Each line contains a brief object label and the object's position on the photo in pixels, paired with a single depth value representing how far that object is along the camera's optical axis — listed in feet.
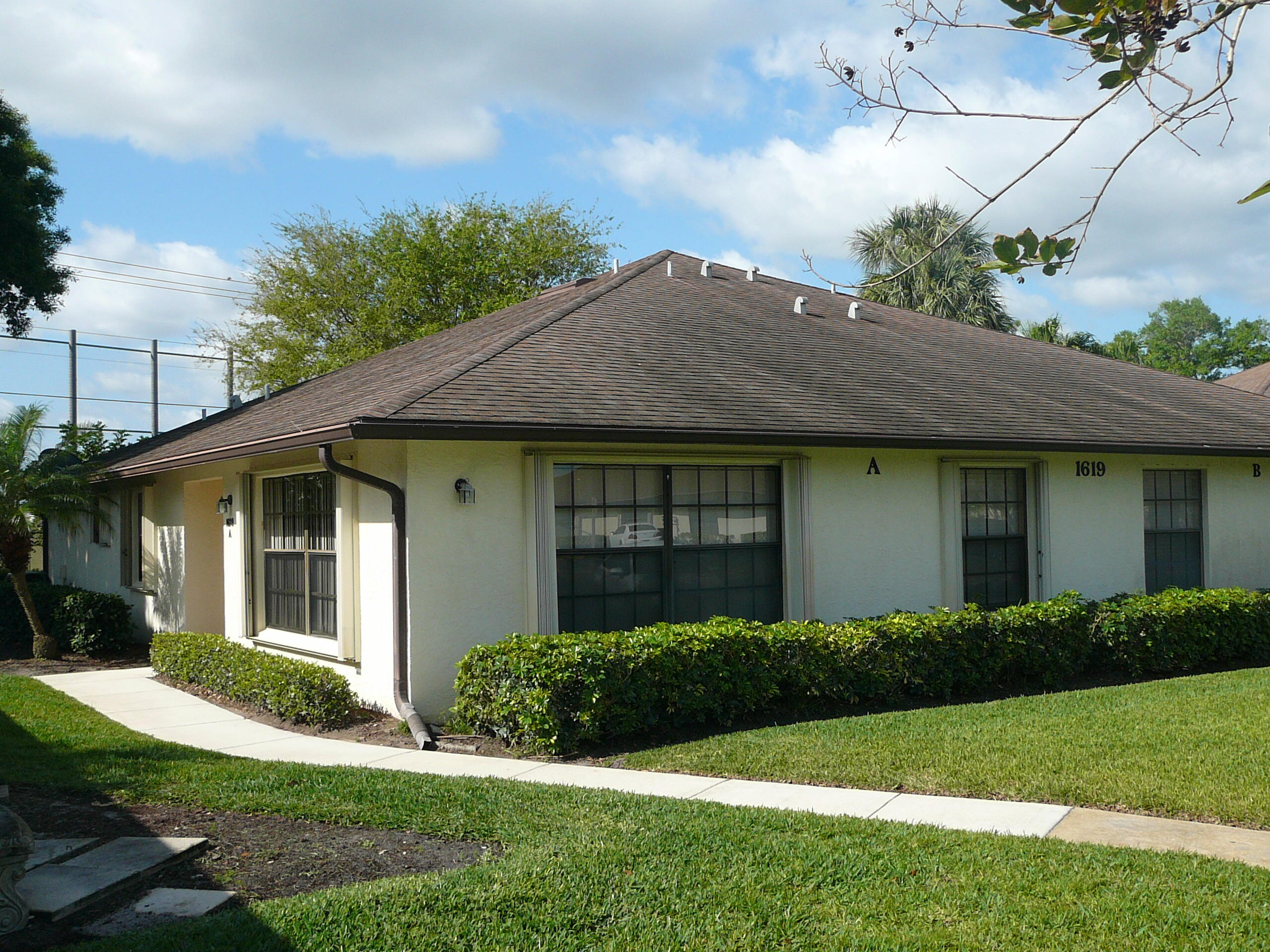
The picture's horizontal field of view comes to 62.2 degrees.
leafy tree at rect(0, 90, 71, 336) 64.34
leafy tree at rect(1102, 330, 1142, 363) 155.53
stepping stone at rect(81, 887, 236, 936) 14.97
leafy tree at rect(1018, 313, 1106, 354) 103.60
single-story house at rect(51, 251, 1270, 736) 30.96
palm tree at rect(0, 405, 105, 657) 49.19
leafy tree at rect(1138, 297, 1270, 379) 215.92
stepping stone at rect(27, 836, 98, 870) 17.17
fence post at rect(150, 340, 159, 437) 141.38
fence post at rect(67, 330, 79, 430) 131.64
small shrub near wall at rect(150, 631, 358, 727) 31.27
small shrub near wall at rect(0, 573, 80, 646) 52.26
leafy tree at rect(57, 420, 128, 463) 64.08
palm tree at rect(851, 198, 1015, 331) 102.89
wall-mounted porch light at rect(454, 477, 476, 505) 30.53
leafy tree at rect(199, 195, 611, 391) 115.24
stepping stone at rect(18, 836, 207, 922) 15.48
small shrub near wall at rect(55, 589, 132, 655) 49.44
